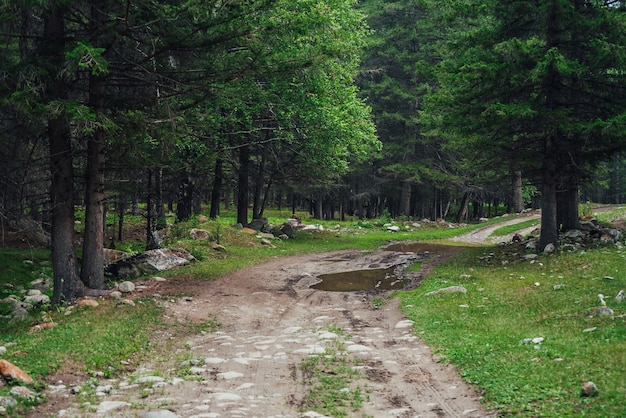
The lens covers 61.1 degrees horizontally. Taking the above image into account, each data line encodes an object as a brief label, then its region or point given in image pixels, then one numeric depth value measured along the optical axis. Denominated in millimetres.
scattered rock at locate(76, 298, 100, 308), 10859
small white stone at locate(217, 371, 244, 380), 7172
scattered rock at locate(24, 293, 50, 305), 11795
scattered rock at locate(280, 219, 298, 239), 28039
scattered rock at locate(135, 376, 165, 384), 6980
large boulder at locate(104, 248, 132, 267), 17869
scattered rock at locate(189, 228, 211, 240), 21108
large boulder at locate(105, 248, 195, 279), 14992
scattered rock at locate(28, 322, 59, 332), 9234
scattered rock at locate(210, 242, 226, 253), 20262
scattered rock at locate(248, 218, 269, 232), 27844
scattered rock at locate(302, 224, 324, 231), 32094
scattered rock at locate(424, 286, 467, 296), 12539
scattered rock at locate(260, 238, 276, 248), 23836
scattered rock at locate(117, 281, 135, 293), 12609
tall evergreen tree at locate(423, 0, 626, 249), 14883
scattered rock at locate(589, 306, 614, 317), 8648
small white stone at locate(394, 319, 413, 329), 10156
